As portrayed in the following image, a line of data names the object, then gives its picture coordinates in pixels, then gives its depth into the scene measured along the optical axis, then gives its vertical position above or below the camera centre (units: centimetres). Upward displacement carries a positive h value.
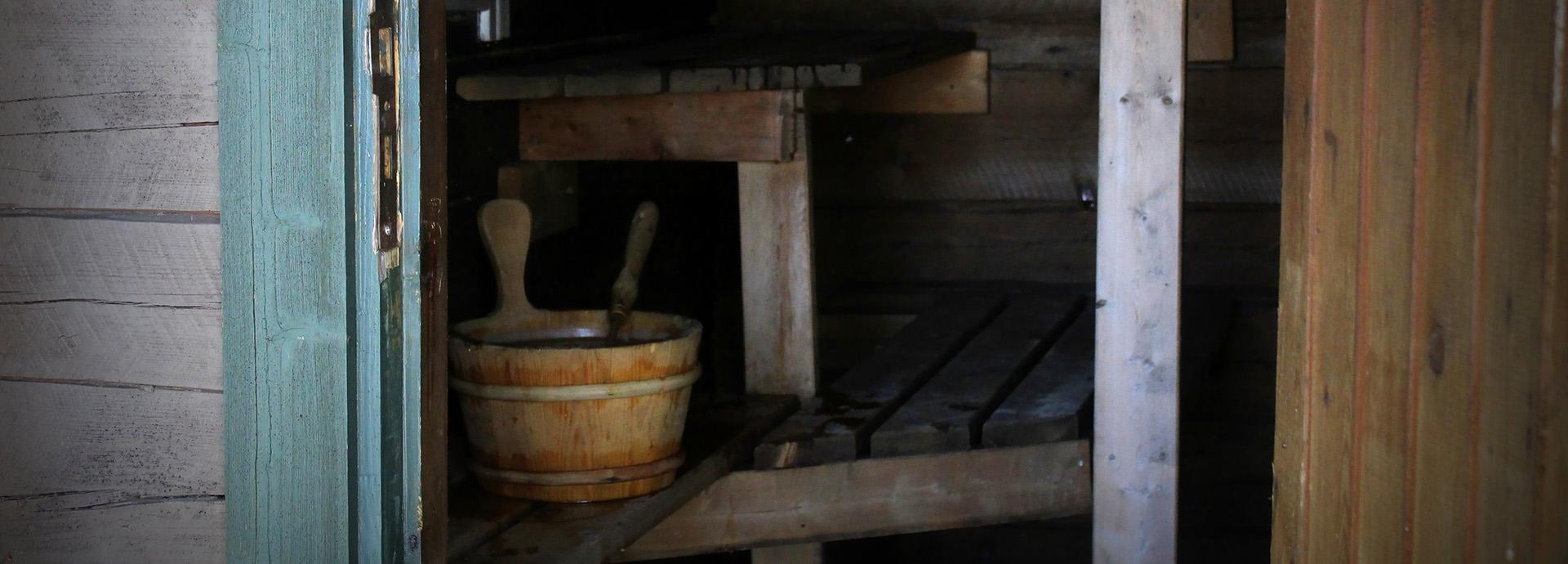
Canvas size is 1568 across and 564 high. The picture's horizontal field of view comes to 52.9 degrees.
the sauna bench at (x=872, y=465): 303 -48
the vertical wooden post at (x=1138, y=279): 274 -11
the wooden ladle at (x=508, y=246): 282 -4
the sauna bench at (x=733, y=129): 315 +19
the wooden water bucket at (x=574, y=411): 253 -31
